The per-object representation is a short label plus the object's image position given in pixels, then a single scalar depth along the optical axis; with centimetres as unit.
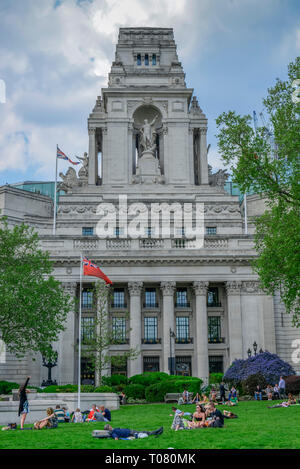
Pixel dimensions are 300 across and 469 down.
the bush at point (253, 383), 4562
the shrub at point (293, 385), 4309
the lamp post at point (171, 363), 5462
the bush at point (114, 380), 5094
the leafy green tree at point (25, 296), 4619
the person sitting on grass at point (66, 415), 2922
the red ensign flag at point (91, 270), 4362
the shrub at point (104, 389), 4291
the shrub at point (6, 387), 5037
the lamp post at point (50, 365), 5270
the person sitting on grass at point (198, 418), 2356
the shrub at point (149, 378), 4894
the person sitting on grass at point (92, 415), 2829
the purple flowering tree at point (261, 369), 4609
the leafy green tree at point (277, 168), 3681
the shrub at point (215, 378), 5506
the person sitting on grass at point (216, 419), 2319
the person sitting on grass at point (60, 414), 2878
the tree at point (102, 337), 5103
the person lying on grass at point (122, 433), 1959
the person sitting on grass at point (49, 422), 2450
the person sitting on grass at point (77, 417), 2817
